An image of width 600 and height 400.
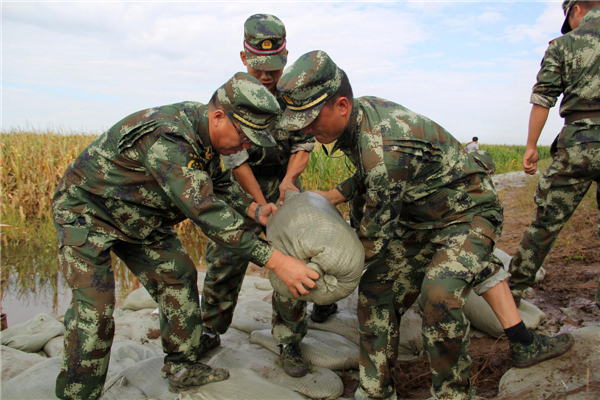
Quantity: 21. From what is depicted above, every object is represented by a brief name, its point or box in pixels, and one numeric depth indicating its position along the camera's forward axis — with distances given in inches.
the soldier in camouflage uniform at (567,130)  99.0
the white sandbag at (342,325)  112.1
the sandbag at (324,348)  98.0
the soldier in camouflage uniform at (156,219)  71.2
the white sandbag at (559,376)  76.1
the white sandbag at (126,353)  101.4
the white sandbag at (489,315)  107.3
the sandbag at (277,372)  87.8
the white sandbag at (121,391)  83.7
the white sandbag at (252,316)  119.8
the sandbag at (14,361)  98.4
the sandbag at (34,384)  83.0
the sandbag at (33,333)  114.8
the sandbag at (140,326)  122.7
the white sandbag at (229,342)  102.7
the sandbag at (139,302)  144.6
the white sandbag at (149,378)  85.7
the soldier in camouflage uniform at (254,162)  104.3
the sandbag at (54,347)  114.0
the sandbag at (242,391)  79.7
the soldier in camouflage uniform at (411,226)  72.2
